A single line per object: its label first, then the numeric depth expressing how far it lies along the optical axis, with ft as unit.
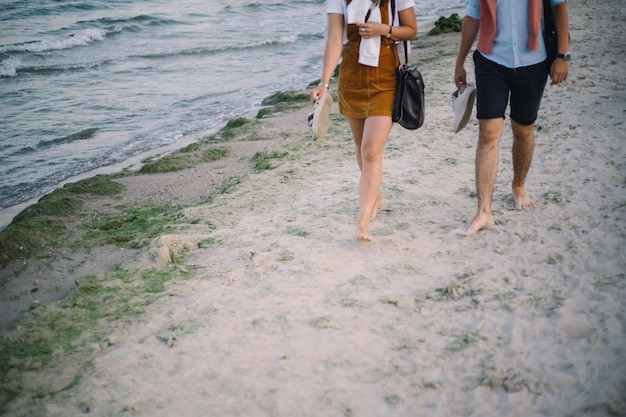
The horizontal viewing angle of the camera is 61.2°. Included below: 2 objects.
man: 11.12
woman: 11.03
